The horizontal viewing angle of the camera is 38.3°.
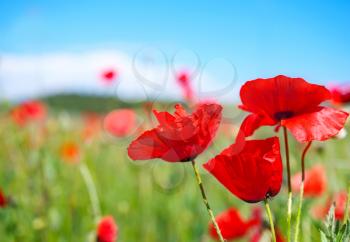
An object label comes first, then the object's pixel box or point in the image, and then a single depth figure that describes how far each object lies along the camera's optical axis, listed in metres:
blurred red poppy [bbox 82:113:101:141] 2.62
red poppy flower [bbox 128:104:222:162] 0.44
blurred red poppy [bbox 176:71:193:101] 1.23
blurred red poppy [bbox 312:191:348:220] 0.81
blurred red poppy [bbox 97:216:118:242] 0.73
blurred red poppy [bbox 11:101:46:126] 2.08
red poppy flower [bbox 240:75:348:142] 0.44
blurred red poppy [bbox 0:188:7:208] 0.91
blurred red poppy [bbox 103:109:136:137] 1.97
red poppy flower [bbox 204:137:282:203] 0.44
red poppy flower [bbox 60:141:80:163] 2.03
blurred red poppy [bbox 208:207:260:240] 0.81
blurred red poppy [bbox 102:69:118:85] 1.30
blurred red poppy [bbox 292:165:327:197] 1.10
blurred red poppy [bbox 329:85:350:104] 0.68
